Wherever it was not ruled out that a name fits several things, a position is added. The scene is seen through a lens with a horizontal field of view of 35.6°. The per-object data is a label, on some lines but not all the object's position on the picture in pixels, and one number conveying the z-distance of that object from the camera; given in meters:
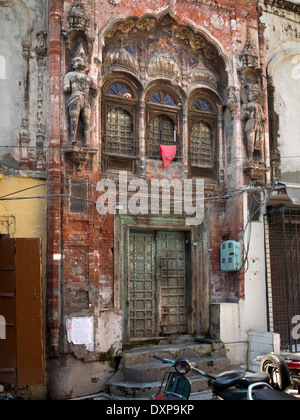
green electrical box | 10.19
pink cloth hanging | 10.38
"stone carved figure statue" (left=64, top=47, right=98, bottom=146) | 8.95
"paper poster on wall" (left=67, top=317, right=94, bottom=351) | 8.48
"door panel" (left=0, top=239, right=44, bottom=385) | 7.79
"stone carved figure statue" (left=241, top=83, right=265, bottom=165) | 10.76
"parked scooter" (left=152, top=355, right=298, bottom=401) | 5.49
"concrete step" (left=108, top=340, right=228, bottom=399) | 8.30
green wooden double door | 9.97
